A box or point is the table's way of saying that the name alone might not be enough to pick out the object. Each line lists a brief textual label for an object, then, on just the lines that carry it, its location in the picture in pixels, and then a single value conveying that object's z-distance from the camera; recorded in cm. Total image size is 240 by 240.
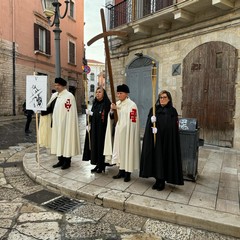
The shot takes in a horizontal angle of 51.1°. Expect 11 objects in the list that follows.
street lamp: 712
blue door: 1044
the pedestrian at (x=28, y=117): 1096
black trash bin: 459
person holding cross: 447
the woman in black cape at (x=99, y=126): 496
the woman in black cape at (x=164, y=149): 400
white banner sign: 539
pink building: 1641
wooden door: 762
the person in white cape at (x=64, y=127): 532
